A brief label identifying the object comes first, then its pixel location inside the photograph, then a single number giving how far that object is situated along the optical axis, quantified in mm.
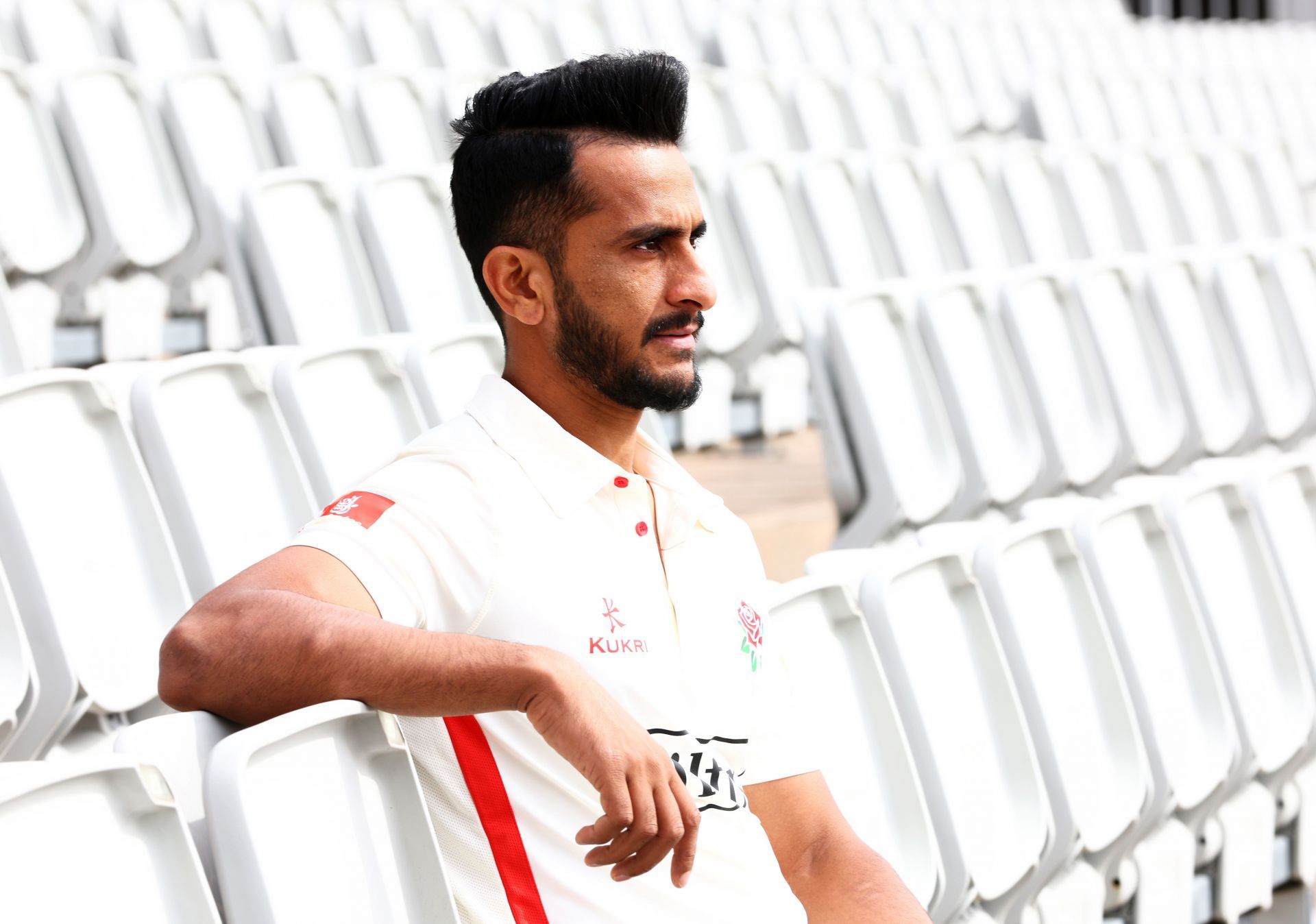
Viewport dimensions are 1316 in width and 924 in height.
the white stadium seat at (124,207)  15199
